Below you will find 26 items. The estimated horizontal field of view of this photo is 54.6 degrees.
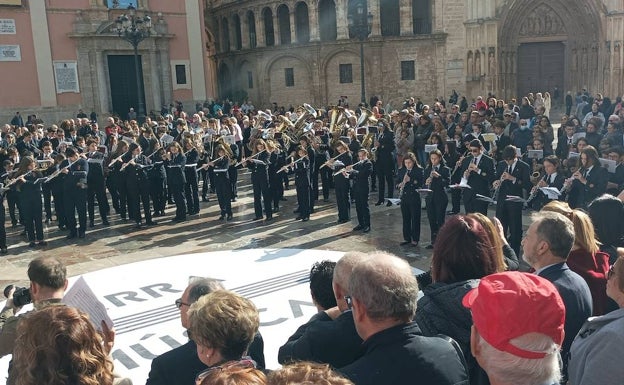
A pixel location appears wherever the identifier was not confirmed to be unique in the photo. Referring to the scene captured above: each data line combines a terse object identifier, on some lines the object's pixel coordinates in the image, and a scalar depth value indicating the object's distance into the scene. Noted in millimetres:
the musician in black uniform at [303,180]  12961
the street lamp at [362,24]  25047
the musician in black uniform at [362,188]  12031
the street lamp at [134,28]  24922
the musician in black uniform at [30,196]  11648
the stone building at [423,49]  32312
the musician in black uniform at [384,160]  14758
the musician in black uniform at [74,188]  12344
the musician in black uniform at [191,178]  14188
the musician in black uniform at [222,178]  13461
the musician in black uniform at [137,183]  13211
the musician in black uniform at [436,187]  10531
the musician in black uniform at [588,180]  9266
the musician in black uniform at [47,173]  12615
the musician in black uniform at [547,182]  9586
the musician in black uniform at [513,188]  9711
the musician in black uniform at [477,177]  10281
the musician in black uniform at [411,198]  10680
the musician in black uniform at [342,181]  12492
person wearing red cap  2521
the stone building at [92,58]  27766
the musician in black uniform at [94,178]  13375
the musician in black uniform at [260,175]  13188
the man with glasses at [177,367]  3381
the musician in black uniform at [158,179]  13734
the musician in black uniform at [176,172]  13492
